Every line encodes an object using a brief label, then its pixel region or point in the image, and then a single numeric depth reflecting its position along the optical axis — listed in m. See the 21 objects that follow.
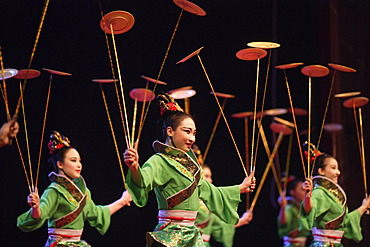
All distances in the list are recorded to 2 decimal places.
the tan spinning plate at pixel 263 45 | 7.21
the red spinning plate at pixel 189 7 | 6.97
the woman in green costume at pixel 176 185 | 6.42
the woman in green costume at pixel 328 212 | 8.66
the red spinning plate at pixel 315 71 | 8.67
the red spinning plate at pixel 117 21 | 6.58
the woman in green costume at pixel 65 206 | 7.52
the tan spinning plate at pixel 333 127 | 12.14
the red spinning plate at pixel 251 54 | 7.39
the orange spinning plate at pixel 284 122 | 11.62
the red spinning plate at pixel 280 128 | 11.55
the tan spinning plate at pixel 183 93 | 9.09
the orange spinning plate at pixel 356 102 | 9.77
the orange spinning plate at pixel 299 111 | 12.48
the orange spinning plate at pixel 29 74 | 7.38
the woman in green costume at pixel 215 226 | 9.89
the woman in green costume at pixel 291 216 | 12.36
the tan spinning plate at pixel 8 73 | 6.38
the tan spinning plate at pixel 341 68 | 8.55
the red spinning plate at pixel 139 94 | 9.04
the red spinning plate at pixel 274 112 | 11.19
